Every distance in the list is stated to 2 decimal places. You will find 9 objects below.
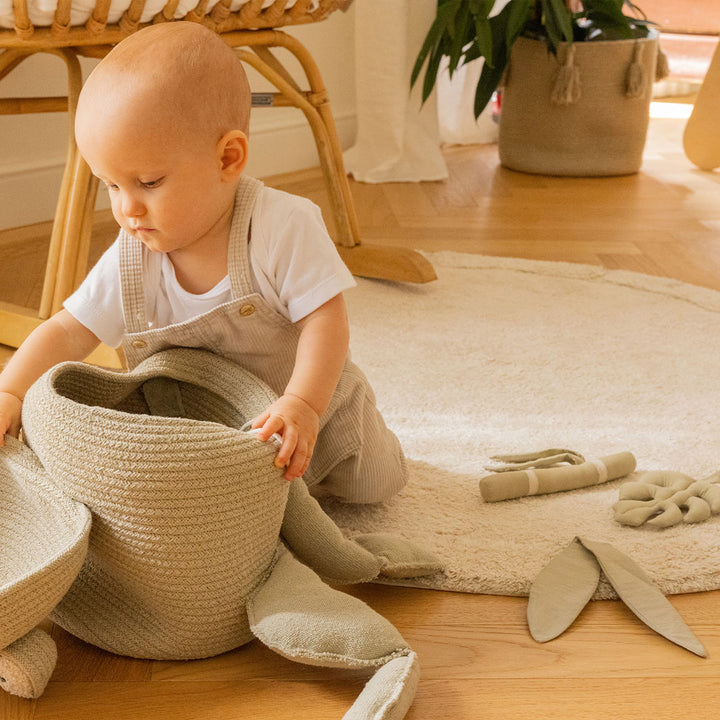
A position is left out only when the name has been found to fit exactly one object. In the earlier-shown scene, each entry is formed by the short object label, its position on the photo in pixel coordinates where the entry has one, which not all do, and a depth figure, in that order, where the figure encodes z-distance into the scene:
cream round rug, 2.01
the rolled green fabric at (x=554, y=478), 2.08
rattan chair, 2.22
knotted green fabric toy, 2.04
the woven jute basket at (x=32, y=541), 1.79
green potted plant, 3.36
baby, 1.86
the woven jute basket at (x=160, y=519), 1.81
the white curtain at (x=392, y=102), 3.49
